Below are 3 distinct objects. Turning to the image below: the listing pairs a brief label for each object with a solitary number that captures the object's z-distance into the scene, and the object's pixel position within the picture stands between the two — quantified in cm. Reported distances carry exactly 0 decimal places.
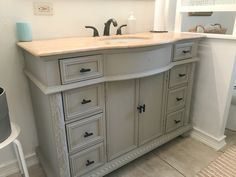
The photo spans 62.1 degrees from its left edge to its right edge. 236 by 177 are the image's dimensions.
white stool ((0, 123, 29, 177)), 90
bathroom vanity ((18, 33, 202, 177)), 96
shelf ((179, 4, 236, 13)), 135
